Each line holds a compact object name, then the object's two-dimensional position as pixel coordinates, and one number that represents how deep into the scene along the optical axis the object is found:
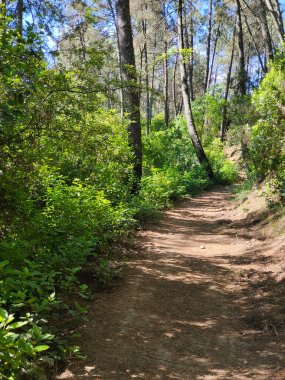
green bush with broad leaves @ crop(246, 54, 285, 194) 7.96
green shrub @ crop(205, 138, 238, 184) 19.55
